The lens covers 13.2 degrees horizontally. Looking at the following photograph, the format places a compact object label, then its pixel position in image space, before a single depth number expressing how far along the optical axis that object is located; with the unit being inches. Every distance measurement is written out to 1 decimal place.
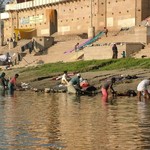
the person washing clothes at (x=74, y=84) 1171.9
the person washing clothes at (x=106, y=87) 1044.5
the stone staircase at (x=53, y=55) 2053.6
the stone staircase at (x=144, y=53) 1622.8
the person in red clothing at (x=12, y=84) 1361.8
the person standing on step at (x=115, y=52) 1642.1
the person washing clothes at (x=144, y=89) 989.2
